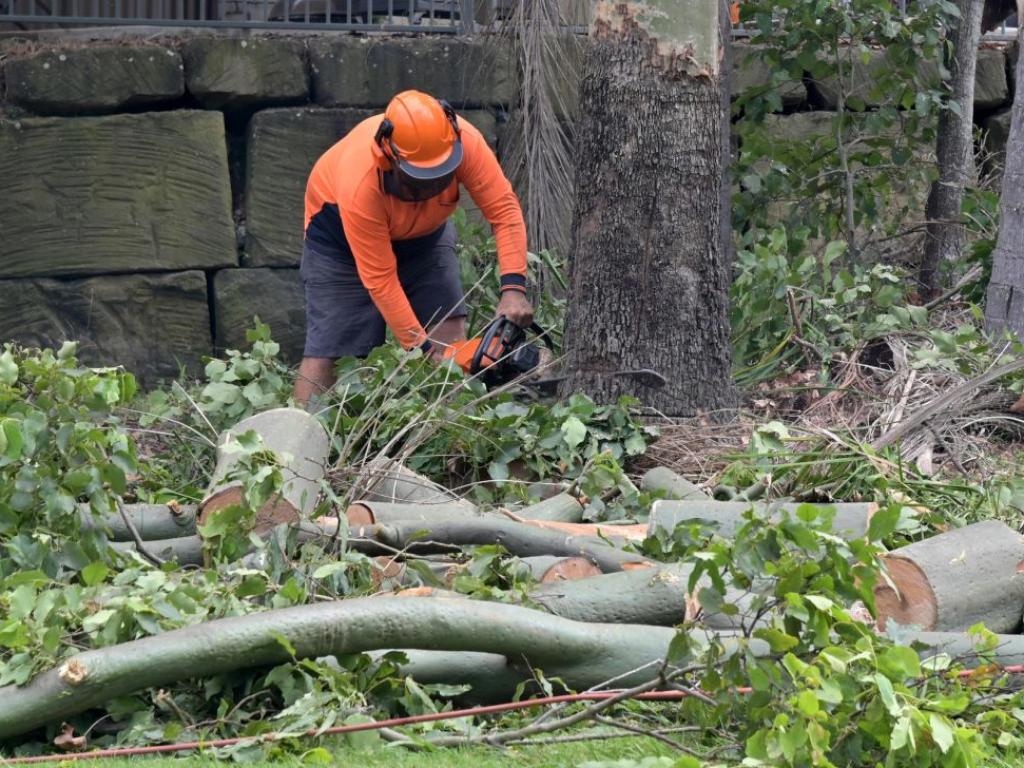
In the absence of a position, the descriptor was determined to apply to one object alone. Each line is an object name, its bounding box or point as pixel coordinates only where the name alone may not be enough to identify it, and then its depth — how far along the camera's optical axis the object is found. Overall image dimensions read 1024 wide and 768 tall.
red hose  6.14
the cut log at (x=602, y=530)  8.59
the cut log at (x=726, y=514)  8.35
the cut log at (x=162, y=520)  8.80
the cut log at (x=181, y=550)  8.32
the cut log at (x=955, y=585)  7.33
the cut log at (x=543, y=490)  10.21
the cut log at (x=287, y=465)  8.24
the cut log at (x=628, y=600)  7.25
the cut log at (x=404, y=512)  8.66
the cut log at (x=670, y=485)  9.49
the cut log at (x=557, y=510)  9.25
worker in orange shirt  11.99
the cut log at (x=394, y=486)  9.53
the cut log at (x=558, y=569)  7.80
